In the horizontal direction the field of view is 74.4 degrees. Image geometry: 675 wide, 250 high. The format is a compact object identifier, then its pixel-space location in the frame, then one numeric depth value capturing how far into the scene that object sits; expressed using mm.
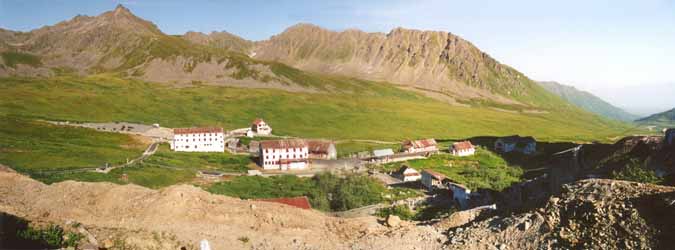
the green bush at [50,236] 17552
